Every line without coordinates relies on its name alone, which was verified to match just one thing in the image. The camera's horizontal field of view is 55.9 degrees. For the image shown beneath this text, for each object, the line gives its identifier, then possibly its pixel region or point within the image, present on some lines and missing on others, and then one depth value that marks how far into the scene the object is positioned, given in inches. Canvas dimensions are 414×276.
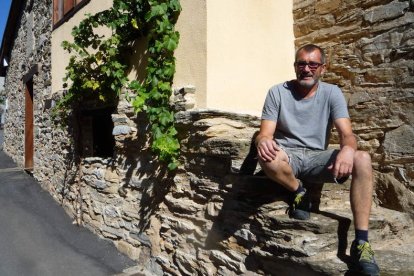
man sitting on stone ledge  97.3
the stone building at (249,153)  113.1
